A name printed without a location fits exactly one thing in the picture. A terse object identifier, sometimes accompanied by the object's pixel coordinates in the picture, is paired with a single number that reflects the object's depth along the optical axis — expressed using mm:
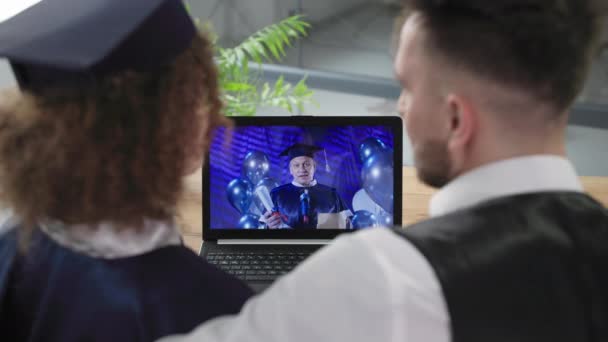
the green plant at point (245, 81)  1884
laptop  1541
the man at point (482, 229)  765
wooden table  1629
